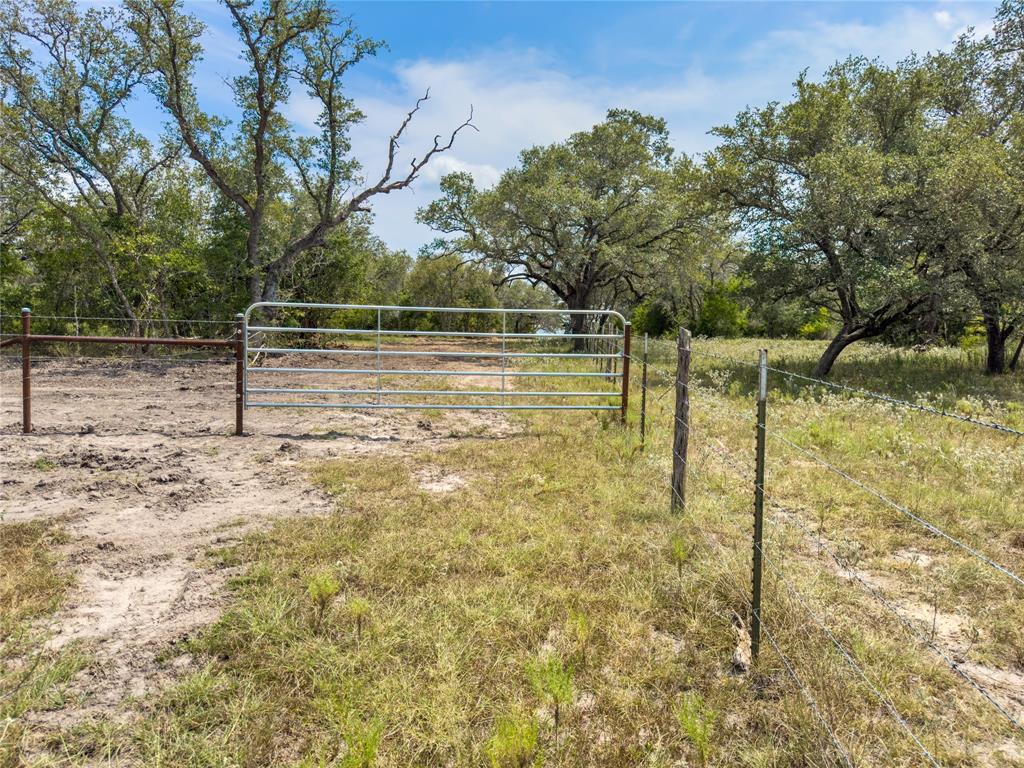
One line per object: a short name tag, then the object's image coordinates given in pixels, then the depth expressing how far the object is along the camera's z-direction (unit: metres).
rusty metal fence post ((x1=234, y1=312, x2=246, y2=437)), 6.23
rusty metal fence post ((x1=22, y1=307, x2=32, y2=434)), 5.93
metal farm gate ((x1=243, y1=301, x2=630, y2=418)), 6.82
